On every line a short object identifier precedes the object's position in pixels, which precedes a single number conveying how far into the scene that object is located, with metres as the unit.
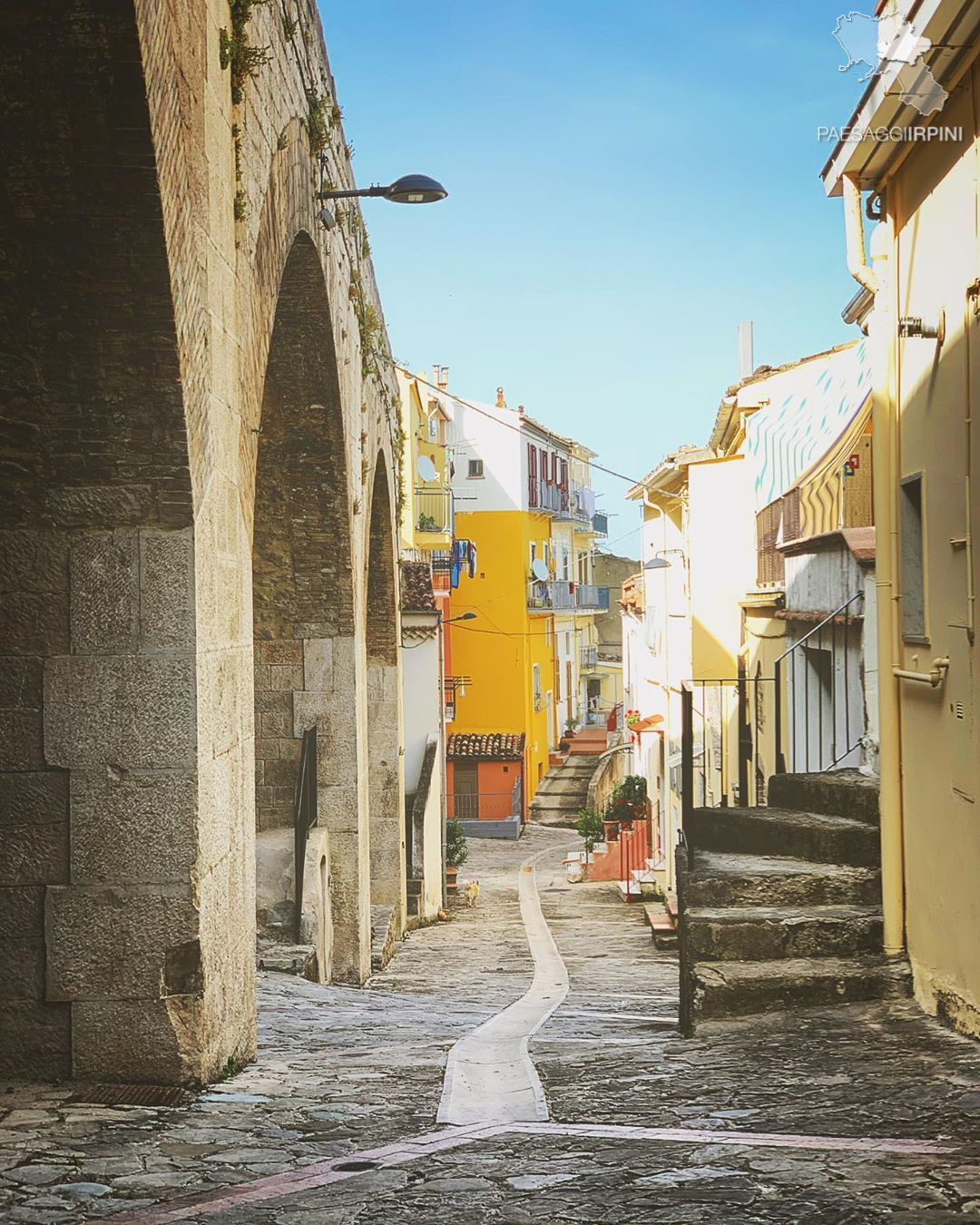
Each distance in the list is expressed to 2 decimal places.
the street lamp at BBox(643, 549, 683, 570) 22.48
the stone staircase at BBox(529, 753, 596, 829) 36.88
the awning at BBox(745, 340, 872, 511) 12.34
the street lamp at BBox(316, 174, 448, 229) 8.06
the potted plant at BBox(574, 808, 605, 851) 24.94
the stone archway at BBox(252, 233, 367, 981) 10.27
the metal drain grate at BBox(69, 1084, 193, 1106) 4.76
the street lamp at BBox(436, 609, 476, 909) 19.55
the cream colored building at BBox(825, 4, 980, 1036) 5.31
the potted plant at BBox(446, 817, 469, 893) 22.20
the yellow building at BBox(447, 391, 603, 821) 39.22
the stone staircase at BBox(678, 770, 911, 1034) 6.17
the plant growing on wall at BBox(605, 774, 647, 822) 25.83
